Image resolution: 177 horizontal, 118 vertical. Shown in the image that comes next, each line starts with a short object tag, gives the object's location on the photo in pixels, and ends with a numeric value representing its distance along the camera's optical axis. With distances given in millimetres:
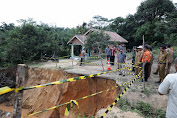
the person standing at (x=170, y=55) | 5346
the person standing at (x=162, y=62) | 4944
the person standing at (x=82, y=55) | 9911
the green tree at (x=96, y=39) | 13734
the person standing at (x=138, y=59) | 6004
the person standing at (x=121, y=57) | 7098
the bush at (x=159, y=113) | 3209
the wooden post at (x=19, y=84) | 1534
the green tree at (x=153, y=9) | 22806
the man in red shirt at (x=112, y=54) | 9594
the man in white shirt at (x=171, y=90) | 1894
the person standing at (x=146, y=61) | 5473
